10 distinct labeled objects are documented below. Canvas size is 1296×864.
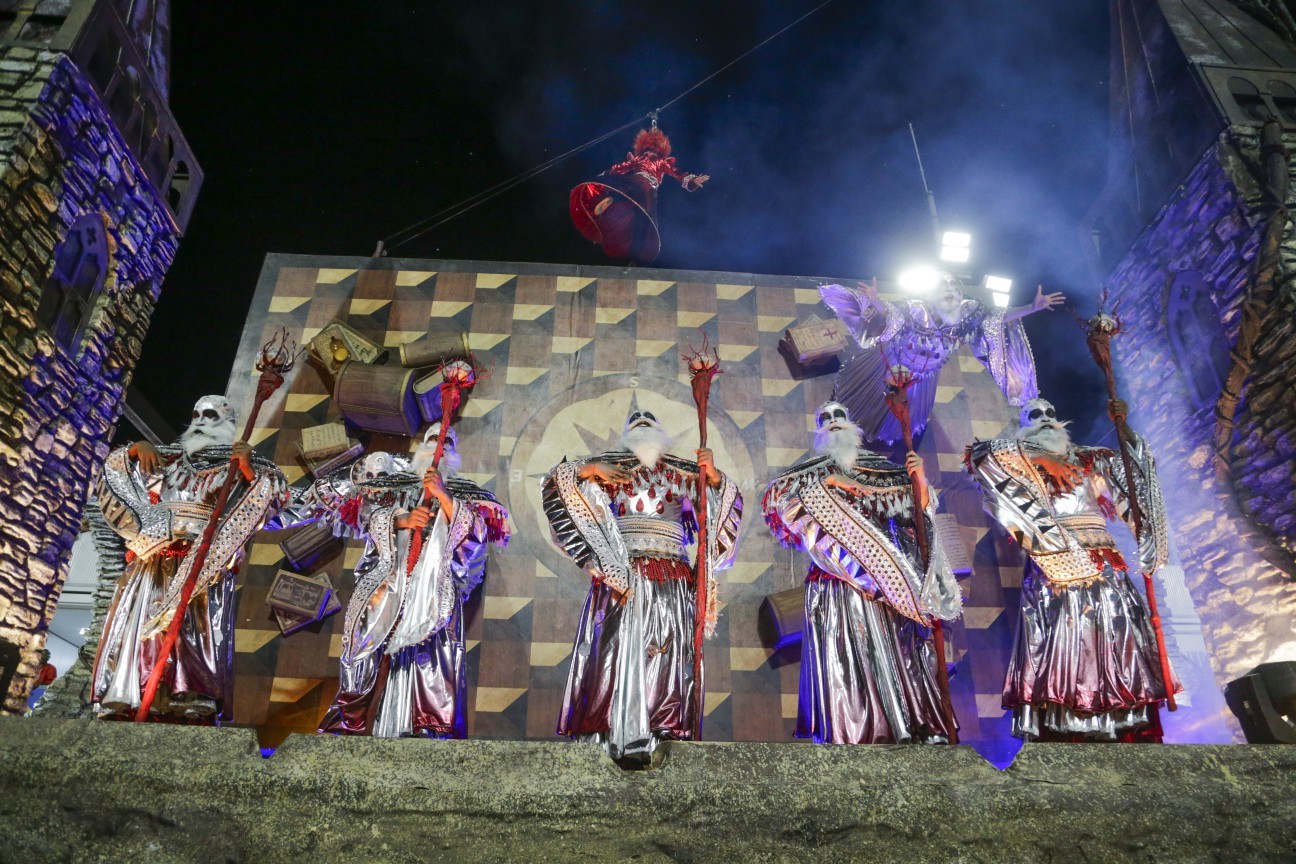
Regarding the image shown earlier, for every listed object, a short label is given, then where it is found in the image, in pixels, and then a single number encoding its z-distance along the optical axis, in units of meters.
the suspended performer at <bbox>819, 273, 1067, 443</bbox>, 5.92
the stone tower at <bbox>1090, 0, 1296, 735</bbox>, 5.52
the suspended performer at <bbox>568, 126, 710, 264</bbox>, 6.93
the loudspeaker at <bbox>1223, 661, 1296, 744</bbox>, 3.56
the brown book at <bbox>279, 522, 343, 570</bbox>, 5.61
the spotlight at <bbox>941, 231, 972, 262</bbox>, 7.22
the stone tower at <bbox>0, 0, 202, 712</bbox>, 5.35
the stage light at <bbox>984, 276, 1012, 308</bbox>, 6.86
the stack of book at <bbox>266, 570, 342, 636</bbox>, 5.41
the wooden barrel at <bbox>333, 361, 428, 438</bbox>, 5.84
